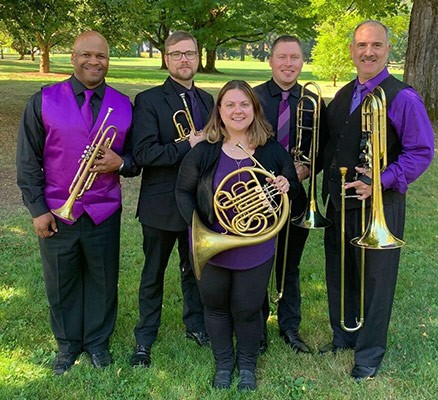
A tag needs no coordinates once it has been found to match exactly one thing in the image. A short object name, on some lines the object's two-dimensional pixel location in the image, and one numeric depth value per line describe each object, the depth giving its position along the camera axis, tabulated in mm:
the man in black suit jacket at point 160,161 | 3111
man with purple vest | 3016
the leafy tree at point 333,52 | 25225
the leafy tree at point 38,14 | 11281
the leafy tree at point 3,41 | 32903
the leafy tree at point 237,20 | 28183
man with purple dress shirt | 2873
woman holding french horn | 2791
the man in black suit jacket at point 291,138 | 3322
